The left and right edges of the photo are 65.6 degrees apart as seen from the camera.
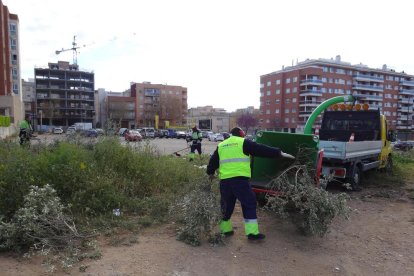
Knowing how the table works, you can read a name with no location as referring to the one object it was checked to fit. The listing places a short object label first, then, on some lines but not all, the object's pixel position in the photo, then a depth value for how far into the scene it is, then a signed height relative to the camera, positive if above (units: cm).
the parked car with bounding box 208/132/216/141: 4808 -195
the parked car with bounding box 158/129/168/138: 5403 -175
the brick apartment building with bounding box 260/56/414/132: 8012 +870
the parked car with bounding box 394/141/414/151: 3344 -244
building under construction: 8431 +840
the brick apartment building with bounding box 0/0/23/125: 4250 +923
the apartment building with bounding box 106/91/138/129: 8800 +444
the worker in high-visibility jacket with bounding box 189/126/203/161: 1391 -68
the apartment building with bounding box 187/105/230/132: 10050 +65
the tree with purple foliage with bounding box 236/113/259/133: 9006 +51
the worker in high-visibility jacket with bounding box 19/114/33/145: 1095 -13
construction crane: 10869 +2576
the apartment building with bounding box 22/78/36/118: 9228 +987
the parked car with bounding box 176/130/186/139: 5150 -188
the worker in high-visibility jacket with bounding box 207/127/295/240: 475 -82
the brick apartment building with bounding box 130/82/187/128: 9506 +557
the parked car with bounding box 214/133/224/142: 4672 -206
